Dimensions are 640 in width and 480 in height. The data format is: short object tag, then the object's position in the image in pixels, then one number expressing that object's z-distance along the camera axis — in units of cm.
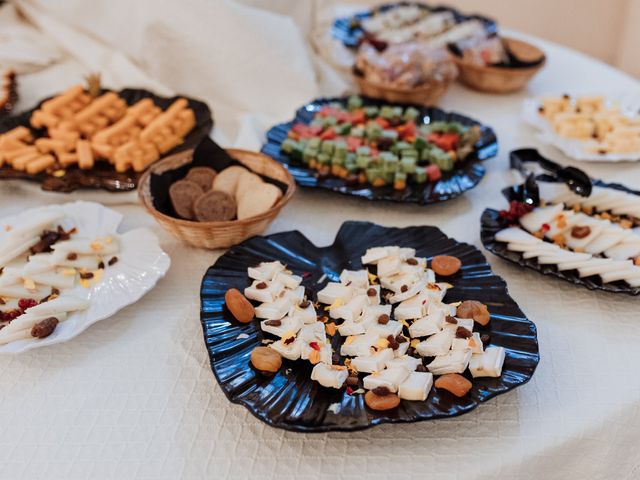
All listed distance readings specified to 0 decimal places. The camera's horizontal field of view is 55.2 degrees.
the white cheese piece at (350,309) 101
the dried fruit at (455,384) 85
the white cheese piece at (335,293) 105
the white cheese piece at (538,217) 123
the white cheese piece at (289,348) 92
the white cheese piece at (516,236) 117
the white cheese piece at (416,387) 84
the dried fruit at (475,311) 99
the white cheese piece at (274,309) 100
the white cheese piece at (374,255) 113
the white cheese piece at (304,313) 99
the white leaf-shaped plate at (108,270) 100
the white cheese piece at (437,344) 92
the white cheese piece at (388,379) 86
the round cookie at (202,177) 131
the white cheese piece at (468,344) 91
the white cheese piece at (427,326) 97
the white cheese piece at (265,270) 108
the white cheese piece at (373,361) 90
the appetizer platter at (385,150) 141
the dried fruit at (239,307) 100
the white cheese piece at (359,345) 94
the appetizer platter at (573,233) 111
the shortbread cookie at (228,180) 130
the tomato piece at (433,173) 142
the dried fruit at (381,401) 84
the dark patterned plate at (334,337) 83
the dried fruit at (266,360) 90
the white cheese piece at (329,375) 87
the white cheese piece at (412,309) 101
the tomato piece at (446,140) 153
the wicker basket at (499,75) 191
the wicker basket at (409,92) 177
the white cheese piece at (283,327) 97
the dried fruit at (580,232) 119
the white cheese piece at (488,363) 88
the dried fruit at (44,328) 97
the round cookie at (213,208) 123
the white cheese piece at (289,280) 107
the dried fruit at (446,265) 111
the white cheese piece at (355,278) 108
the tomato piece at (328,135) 157
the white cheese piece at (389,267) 110
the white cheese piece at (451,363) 89
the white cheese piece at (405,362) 89
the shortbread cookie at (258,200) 123
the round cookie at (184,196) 123
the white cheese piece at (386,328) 96
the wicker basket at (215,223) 116
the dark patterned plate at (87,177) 139
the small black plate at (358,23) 215
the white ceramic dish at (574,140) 154
